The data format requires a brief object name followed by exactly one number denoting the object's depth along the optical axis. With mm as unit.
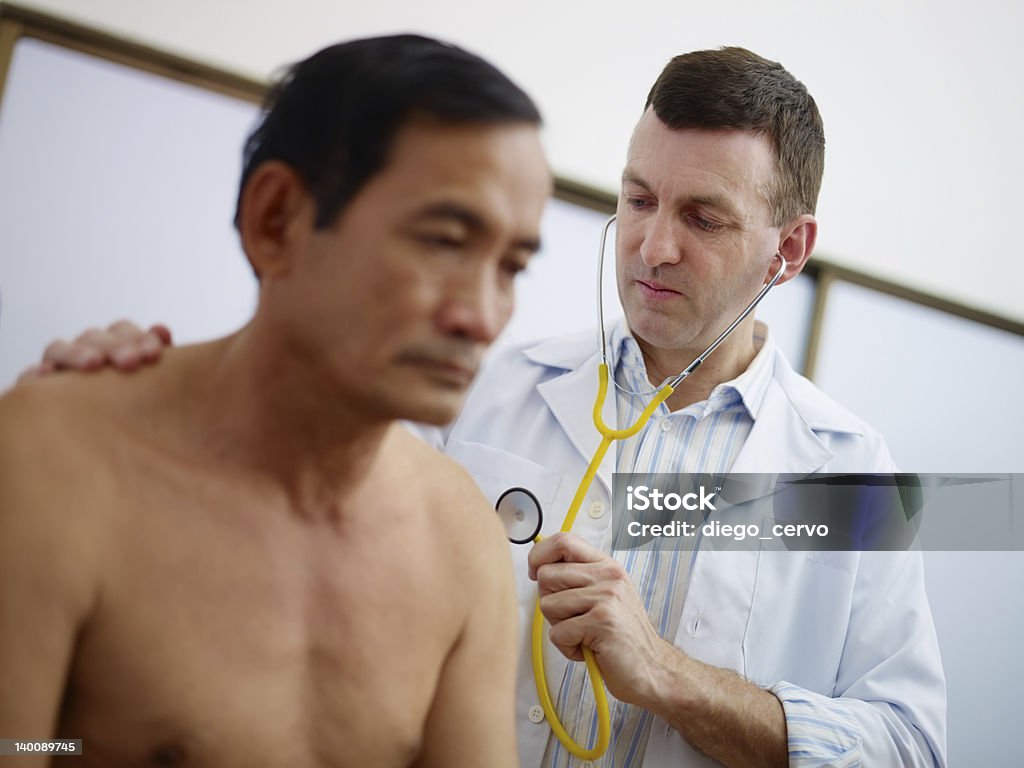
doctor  1268
